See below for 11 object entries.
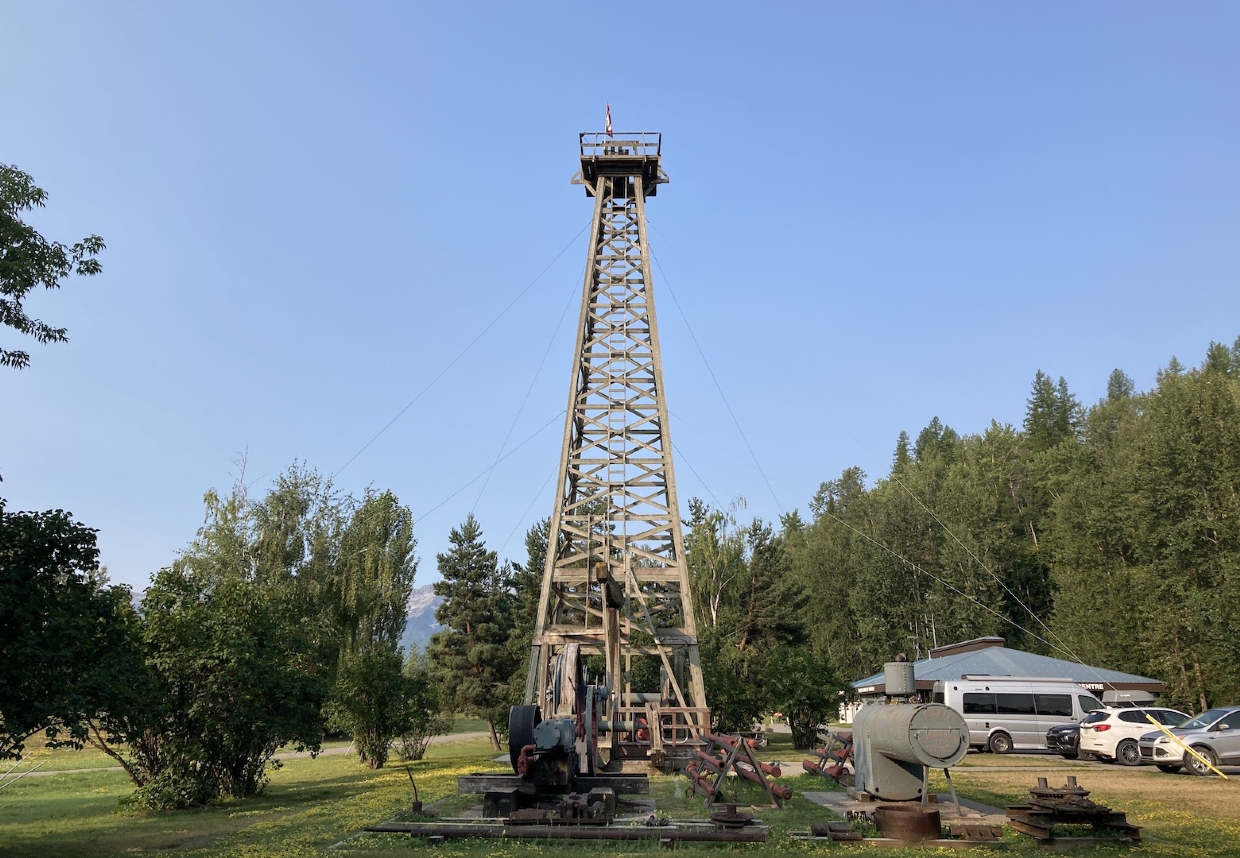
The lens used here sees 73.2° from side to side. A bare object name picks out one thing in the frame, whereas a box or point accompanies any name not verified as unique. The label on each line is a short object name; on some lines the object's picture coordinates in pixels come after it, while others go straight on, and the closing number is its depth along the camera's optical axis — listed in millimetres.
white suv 21547
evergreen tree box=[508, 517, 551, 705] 44844
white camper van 27422
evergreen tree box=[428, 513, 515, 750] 44094
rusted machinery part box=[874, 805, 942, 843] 10288
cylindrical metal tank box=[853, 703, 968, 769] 10297
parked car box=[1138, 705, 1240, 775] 18547
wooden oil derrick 23875
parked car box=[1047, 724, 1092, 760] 24750
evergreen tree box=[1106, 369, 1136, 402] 91688
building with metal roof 29875
